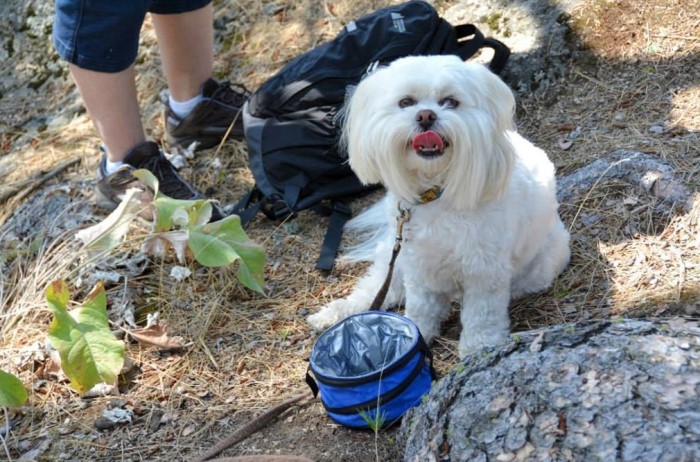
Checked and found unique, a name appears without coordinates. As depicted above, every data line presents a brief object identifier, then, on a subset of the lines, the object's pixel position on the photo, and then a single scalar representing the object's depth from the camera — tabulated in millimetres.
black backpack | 3672
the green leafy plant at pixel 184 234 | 2979
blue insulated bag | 2320
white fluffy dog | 2367
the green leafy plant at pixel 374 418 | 2273
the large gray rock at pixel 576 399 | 1481
